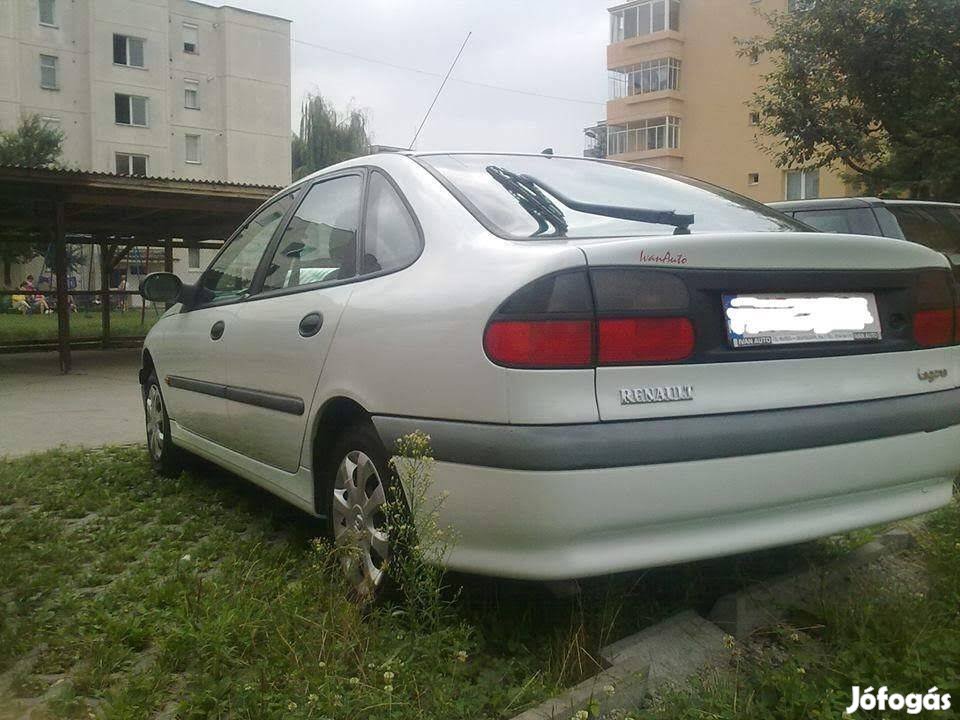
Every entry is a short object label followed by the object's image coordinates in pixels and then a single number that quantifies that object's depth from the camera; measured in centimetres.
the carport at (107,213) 1284
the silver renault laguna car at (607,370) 245
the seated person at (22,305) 3388
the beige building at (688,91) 3775
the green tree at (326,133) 5134
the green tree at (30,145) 3469
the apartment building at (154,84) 3812
